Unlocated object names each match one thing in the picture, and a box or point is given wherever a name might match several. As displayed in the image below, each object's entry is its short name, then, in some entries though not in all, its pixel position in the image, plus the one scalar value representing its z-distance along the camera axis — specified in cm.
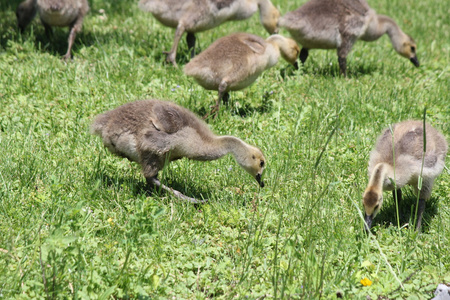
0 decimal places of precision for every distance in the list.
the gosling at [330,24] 1589
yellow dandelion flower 749
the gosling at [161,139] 925
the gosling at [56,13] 1561
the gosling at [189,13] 1566
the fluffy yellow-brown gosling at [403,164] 831
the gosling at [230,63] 1242
